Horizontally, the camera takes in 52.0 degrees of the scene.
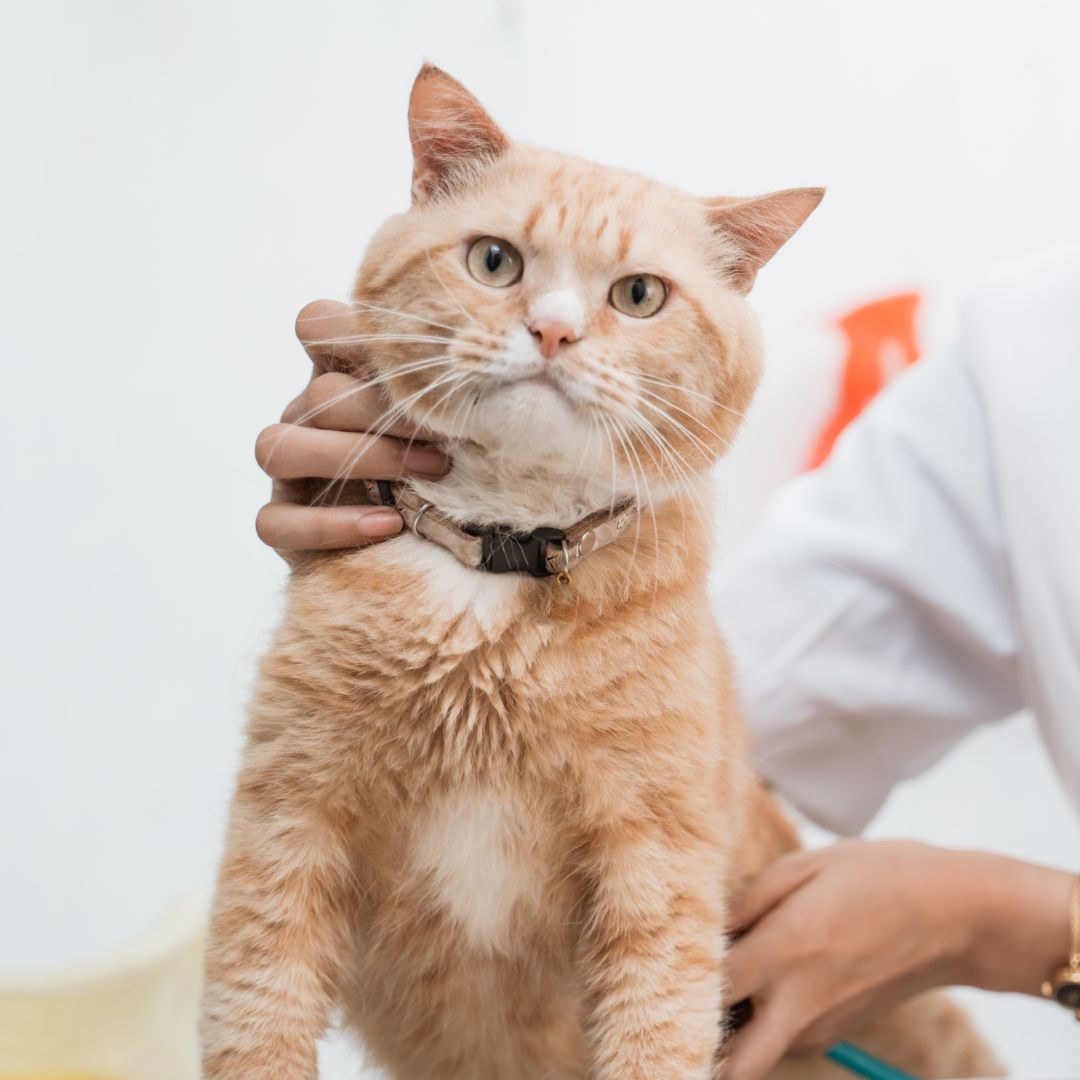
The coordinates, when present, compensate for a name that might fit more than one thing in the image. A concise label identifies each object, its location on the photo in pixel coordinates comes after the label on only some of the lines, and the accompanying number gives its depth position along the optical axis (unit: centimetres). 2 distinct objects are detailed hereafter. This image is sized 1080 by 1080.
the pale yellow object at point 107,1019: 125
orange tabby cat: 72
